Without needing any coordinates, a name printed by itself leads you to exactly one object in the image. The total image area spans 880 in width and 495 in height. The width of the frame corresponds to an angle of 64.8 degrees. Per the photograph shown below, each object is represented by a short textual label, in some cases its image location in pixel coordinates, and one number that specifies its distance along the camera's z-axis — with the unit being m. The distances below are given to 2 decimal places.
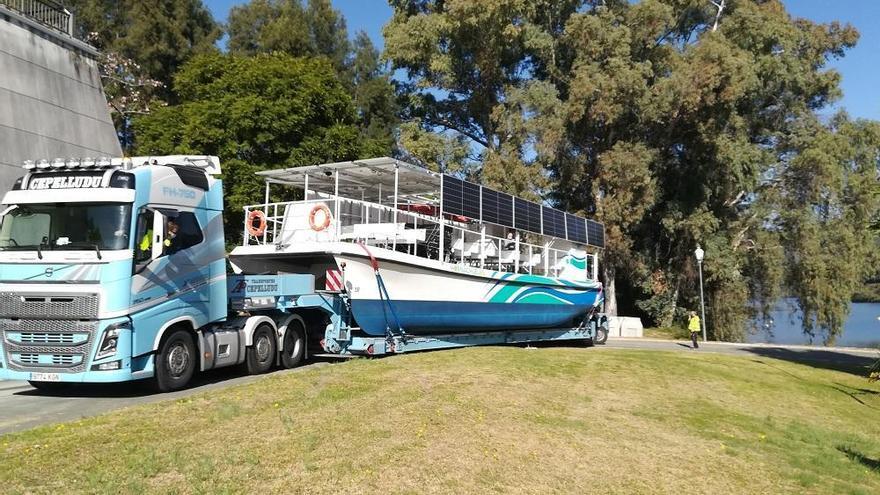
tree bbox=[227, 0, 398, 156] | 43.50
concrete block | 32.66
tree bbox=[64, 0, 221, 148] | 38.41
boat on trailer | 14.16
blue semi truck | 9.89
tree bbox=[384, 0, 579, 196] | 33.62
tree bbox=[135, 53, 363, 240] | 26.97
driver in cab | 10.40
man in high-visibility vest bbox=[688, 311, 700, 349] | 25.58
